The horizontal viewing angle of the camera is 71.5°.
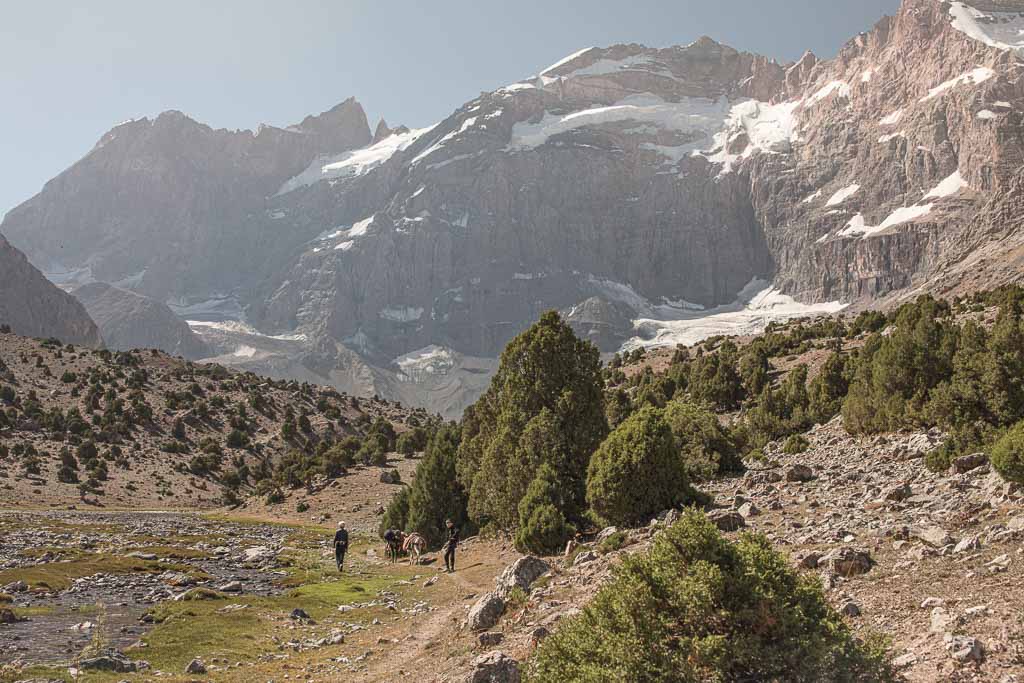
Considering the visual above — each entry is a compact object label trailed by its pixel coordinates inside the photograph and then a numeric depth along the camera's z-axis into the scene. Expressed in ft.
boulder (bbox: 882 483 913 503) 52.49
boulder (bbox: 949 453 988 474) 56.08
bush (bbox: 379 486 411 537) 129.70
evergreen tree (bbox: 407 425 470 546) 113.39
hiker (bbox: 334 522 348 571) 89.10
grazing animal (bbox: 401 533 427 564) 99.50
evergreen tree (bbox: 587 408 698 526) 67.21
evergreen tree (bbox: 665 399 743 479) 88.89
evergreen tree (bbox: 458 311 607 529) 83.25
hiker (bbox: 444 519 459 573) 80.84
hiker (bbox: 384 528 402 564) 104.96
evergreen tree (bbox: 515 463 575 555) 69.87
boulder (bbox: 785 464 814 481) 69.56
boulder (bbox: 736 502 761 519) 56.87
